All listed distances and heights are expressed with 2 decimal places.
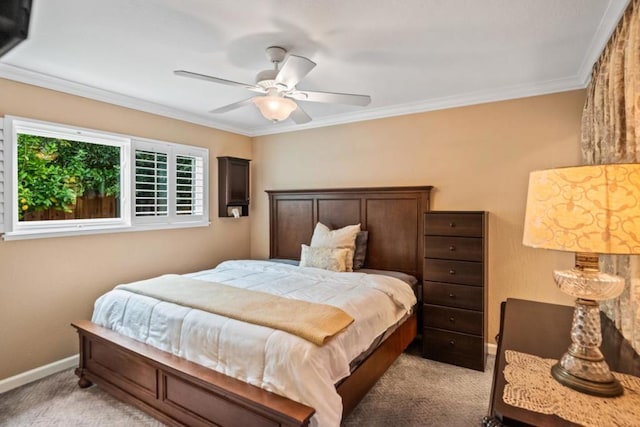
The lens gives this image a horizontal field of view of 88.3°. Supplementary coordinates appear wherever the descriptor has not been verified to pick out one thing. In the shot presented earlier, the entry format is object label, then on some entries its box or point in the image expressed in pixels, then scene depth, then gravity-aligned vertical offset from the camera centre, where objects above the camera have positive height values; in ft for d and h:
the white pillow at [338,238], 11.68 -1.11
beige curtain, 5.01 +1.69
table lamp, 3.18 -0.24
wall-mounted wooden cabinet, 14.29 +0.96
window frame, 8.55 +0.58
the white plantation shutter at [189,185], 12.96 +0.89
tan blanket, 6.23 -2.18
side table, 3.11 -1.91
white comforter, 5.65 -2.60
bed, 5.84 -3.26
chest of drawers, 9.53 -2.37
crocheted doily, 3.02 -1.90
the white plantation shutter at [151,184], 11.55 +0.81
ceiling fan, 6.81 +2.67
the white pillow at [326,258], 11.07 -1.73
